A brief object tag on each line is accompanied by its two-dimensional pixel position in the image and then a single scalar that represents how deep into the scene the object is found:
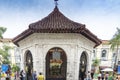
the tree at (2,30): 20.95
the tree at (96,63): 28.70
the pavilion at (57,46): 10.55
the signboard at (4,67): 16.73
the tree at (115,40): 24.69
